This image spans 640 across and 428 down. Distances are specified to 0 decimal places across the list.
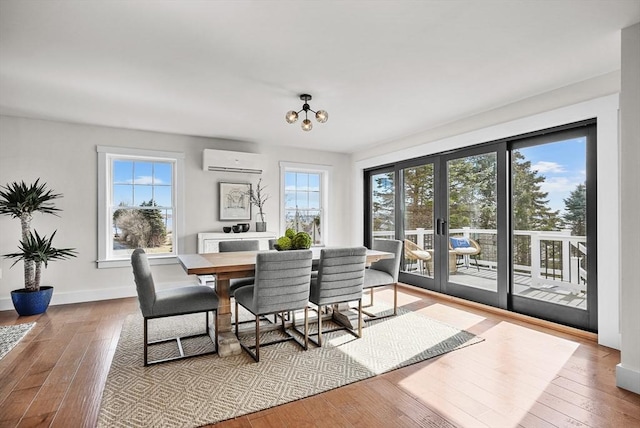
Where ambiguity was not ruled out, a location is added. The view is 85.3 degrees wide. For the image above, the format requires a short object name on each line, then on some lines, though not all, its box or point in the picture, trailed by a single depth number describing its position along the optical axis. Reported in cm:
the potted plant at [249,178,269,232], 582
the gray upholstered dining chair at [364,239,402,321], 378
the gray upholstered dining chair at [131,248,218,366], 265
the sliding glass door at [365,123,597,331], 342
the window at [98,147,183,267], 487
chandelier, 333
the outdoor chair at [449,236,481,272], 446
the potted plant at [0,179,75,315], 403
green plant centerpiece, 334
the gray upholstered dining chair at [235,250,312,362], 272
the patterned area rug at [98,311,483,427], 209
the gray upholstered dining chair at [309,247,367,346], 303
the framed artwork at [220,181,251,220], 559
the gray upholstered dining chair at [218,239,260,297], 423
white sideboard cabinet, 521
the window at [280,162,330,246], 629
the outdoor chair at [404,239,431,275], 520
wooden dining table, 280
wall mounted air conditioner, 534
